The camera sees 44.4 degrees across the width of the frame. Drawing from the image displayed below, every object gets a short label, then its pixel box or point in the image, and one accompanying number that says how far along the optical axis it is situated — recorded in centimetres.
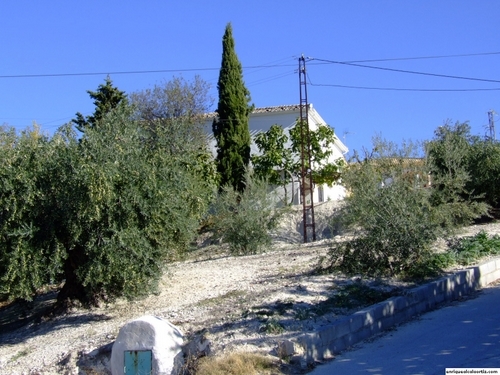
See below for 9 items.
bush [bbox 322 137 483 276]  1145
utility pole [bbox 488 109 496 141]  4941
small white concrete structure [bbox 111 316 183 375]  830
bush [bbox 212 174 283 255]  1942
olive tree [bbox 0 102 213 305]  1069
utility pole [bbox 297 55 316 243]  2469
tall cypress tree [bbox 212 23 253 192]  3081
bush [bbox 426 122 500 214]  2206
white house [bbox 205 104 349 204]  3547
